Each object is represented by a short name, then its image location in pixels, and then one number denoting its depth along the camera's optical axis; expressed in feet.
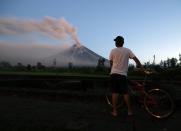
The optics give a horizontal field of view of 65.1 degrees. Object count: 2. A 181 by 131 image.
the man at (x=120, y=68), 10.28
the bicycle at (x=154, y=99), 10.12
